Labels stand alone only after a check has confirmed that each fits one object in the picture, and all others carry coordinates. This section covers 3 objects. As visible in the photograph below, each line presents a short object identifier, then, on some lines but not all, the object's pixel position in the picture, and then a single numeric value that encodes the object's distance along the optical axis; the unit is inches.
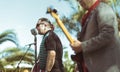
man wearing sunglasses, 234.7
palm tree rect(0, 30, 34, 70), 673.0
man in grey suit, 129.3
